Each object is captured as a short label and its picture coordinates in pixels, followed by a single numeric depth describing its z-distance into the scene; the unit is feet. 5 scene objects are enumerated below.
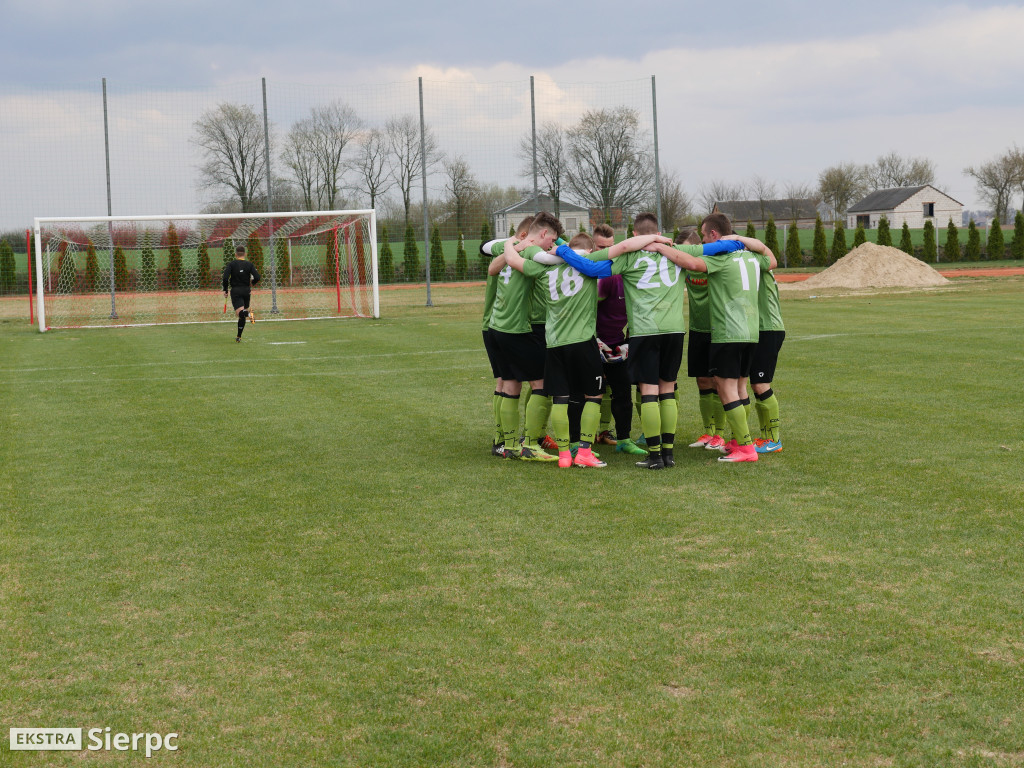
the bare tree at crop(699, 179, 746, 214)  338.99
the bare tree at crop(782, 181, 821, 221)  330.38
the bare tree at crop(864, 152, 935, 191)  338.75
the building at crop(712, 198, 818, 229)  349.00
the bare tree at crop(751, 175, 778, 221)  318.30
